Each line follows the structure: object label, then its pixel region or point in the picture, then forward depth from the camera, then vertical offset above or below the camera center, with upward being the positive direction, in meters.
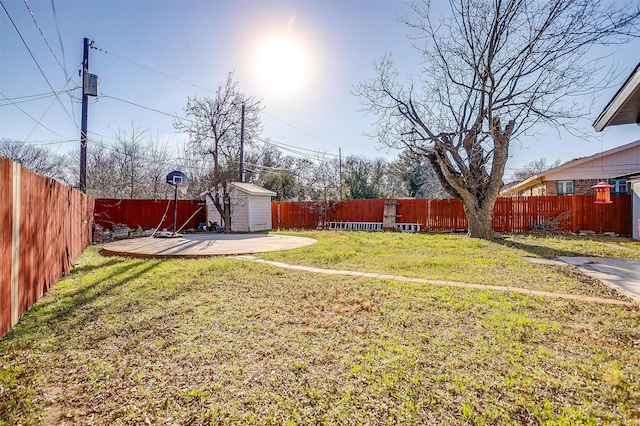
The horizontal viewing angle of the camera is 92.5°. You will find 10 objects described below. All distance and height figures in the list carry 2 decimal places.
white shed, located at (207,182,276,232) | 15.30 +0.46
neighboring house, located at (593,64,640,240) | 2.97 +1.21
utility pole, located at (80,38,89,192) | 10.12 +3.36
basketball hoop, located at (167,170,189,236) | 10.87 +1.38
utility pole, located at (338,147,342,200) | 27.09 +5.12
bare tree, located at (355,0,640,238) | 8.16 +4.25
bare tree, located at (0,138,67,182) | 15.96 +3.54
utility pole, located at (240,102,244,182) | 16.62 +3.77
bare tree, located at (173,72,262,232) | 14.27 +4.40
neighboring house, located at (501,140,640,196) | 13.20 +2.02
